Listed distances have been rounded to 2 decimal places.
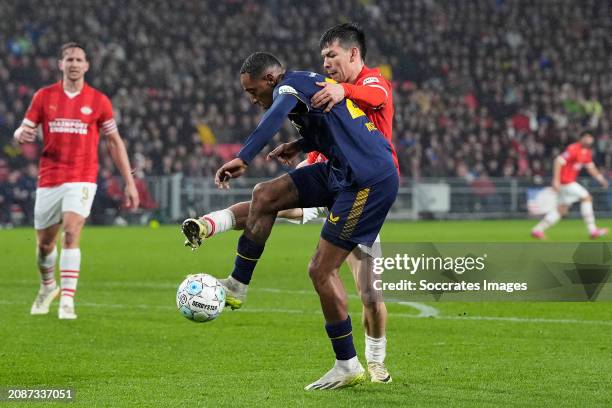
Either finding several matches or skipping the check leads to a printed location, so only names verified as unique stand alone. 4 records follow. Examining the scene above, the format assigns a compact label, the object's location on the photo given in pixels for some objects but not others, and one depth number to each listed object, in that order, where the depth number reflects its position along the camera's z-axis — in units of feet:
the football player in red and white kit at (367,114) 44.62
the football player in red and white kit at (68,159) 68.03
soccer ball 42.57
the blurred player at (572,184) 147.84
